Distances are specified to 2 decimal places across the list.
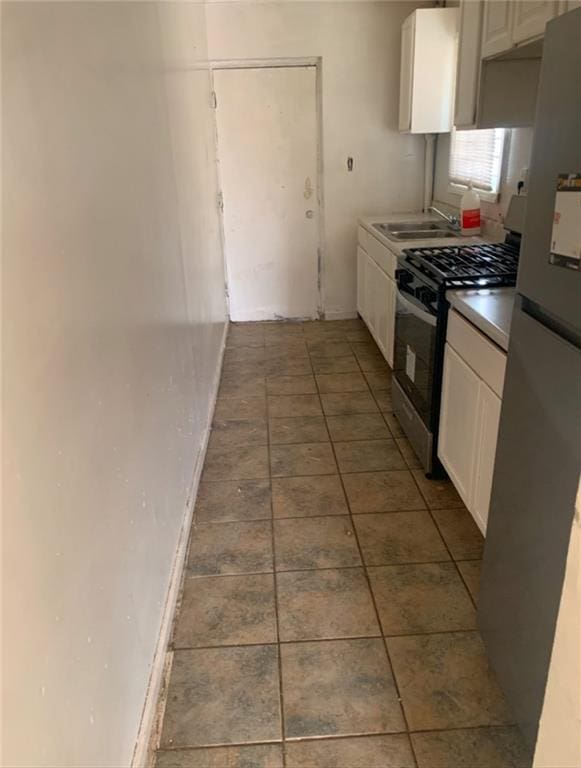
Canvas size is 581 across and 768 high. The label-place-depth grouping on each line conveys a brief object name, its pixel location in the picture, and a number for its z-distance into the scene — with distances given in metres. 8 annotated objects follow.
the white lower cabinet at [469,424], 2.05
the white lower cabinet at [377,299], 3.74
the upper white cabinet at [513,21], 2.05
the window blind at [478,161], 3.46
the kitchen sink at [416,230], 3.85
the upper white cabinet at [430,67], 3.82
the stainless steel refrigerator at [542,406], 1.22
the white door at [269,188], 4.58
